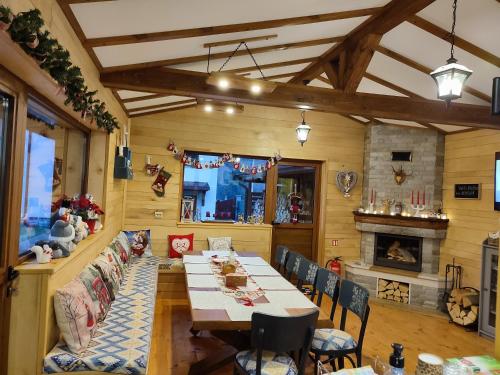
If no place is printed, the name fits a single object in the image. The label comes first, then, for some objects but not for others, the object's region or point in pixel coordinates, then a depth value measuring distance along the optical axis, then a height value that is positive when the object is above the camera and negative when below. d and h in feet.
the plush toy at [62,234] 7.69 -1.07
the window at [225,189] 18.33 +0.26
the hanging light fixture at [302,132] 15.20 +2.85
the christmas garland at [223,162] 17.42 +1.64
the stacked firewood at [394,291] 17.25 -4.41
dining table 7.60 -2.65
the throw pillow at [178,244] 17.19 -2.59
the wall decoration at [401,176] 18.57 +1.42
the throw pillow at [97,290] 8.09 -2.50
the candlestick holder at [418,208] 17.95 -0.24
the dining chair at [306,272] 11.67 -2.55
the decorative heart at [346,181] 19.52 +1.04
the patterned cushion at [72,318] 6.89 -2.65
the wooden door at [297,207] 19.44 -0.53
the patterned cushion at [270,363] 7.07 -3.48
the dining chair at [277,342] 6.82 -2.88
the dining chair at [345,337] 8.50 -3.50
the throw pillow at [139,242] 15.87 -2.43
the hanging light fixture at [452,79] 7.72 +2.81
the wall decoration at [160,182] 17.28 +0.39
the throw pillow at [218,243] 17.40 -2.51
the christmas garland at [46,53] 4.52 +2.00
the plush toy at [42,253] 6.89 -1.37
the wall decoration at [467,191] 15.79 +0.70
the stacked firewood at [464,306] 14.40 -4.23
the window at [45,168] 7.11 +0.43
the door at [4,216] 5.92 -0.59
